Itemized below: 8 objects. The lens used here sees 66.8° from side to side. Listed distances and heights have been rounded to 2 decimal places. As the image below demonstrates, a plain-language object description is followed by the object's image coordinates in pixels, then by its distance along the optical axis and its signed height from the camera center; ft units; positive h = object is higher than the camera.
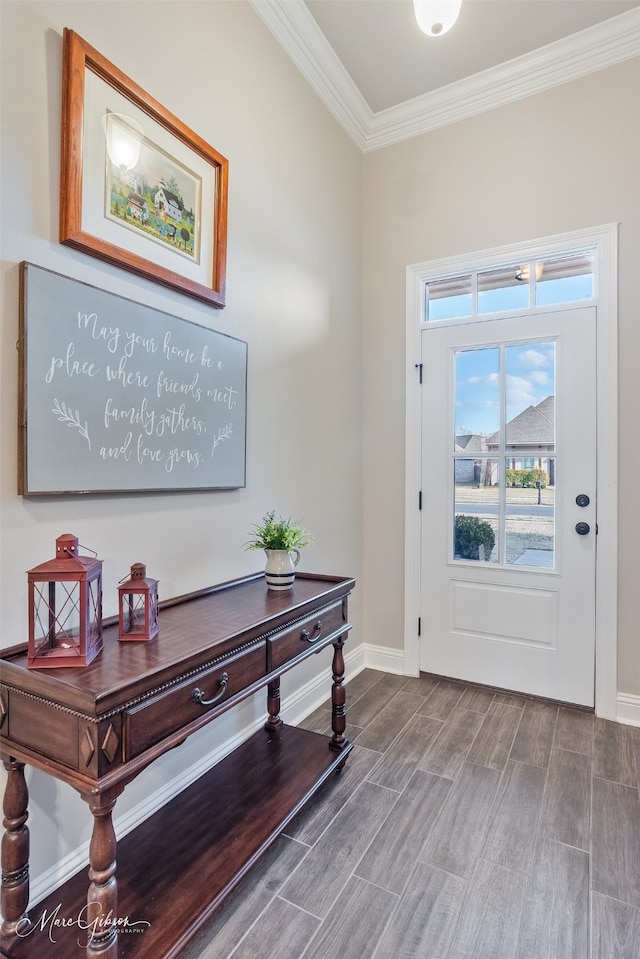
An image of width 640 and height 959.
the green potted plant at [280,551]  5.90 -0.87
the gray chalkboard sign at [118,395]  4.11 +0.85
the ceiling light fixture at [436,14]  4.61 +4.50
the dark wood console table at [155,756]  3.26 -2.01
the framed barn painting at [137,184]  4.34 +3.08
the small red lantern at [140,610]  4.11 -1.12
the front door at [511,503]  8.16 -0.39
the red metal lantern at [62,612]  3.61 -1.08
